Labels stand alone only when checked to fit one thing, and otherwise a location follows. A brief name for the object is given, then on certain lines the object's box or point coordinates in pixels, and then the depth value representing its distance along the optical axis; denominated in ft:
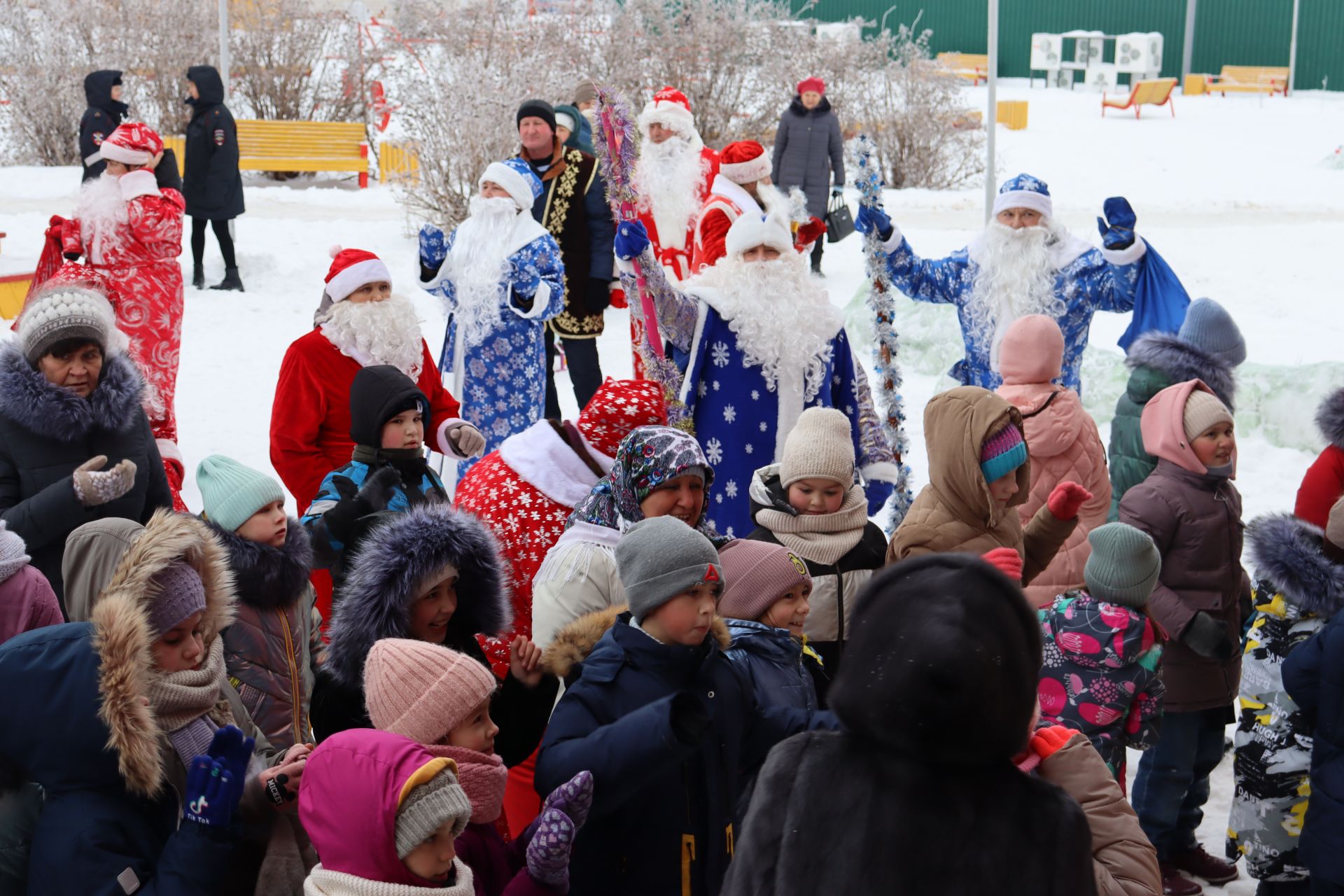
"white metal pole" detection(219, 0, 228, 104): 41.75
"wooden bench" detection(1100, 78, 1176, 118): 89.04
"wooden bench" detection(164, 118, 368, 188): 57.72
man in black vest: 25.22
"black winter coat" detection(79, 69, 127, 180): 38.14
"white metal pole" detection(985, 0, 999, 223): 27.88
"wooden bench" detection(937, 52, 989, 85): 99.71
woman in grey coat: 43.45
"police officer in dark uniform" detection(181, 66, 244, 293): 38.11
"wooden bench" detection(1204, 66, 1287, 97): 101.50
